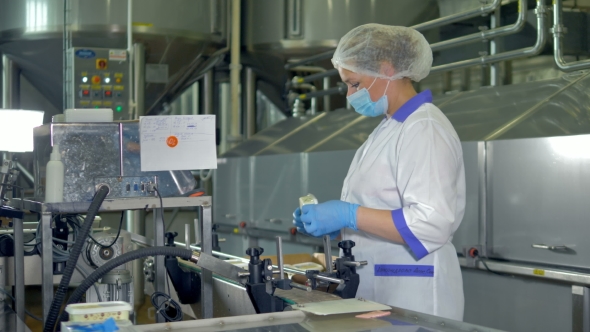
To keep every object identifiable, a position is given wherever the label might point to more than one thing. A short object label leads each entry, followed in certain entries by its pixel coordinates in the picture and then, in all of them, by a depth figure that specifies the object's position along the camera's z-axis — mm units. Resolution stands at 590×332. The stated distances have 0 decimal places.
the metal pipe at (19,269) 1683
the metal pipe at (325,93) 3536
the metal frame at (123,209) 1437
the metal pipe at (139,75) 3674
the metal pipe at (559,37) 2414
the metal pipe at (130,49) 3518
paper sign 1576
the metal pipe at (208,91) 4291
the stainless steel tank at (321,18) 3582
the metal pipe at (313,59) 3582
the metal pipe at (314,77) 3586
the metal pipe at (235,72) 3961
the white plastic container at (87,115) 1590
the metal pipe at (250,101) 4191
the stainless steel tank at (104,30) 3551
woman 1448
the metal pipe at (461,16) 2738
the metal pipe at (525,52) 2535
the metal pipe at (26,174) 3943
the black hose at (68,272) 1334
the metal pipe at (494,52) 2980
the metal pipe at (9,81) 3848
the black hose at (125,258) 1265
